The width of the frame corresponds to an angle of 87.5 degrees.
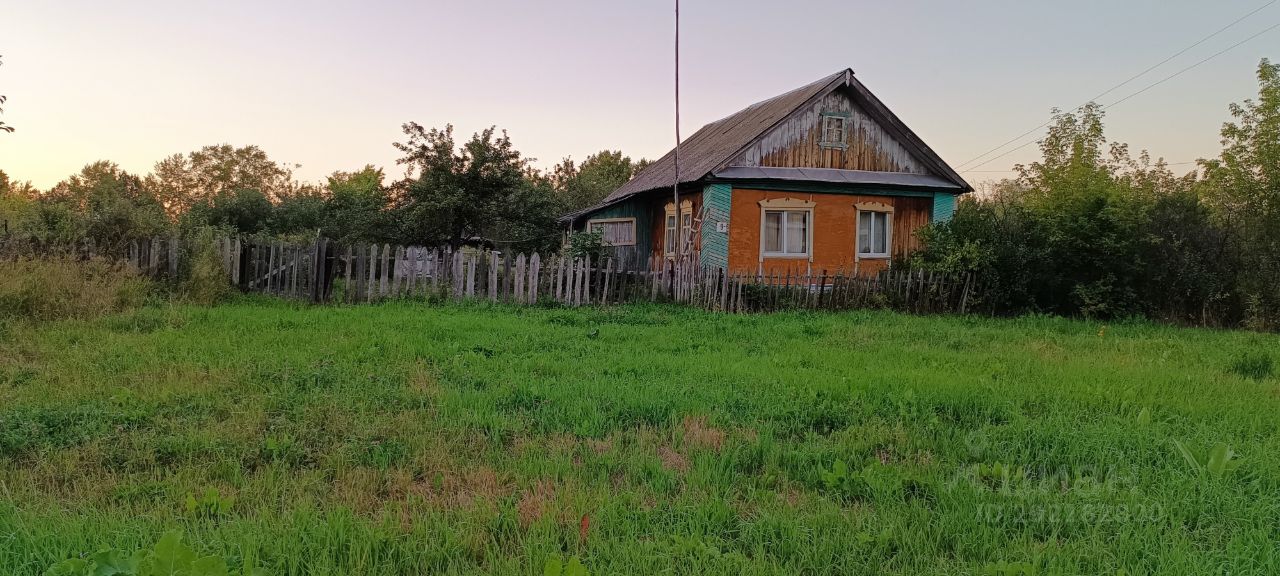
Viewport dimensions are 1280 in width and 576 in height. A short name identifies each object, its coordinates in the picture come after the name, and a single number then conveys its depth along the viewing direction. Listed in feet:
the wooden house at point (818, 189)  51.31
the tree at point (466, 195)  74.90
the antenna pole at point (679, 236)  54.13
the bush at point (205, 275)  37.76
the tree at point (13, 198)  47.64
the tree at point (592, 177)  127.65
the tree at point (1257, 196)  42.14
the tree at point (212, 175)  182.09
